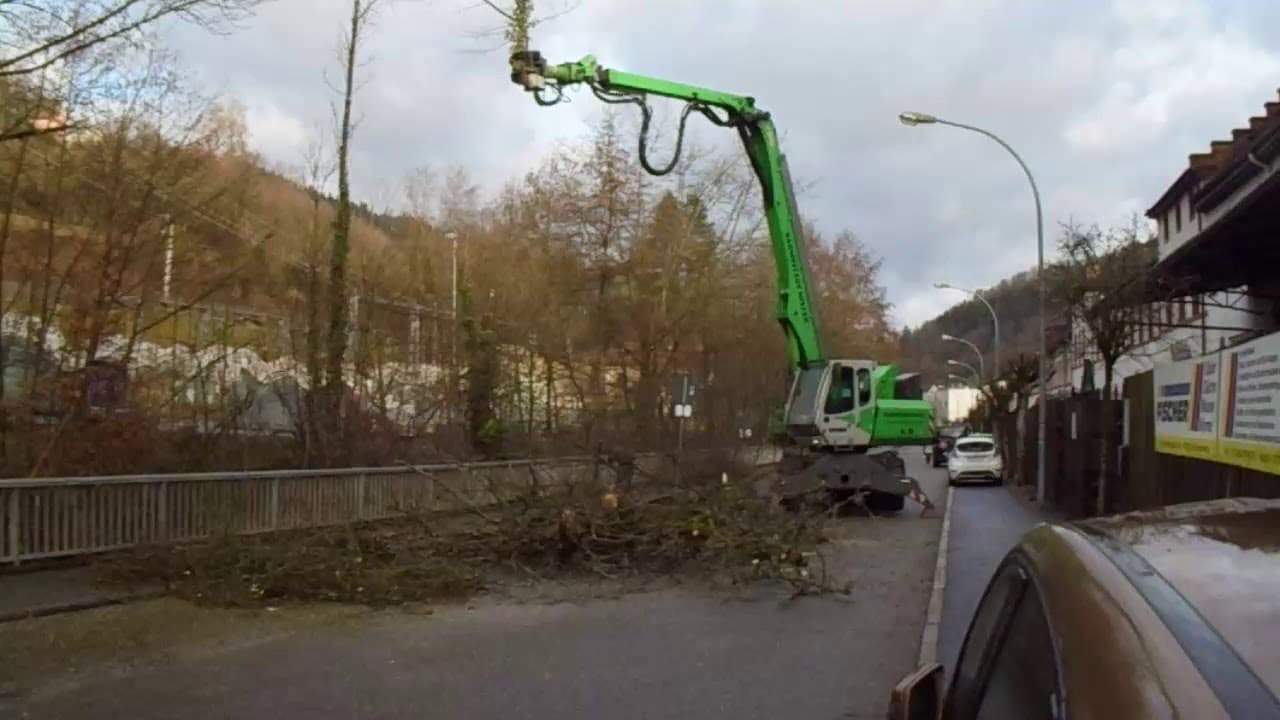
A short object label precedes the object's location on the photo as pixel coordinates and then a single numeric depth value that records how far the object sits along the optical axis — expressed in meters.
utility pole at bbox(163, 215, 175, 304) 17.38
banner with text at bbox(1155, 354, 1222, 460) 12.42
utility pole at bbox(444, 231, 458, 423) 28.23
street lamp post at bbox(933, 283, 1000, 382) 51.26
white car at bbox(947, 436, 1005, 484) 39.12
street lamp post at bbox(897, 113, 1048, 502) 27.05
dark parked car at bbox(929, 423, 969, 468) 58.75
